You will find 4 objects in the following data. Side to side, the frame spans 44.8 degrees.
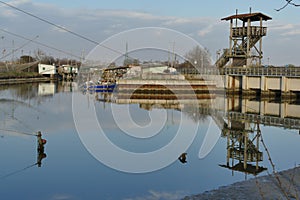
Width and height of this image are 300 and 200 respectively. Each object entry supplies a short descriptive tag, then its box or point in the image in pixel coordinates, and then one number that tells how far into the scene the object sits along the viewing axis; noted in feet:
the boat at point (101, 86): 162.91
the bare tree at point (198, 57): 185.24
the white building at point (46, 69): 270.87
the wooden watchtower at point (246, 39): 129.80
